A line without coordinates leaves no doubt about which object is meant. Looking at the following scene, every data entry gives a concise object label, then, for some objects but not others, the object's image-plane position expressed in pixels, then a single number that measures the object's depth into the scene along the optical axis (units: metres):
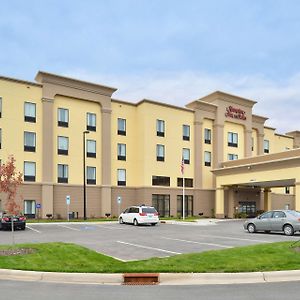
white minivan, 25.89
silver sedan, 17.75
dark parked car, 21.65
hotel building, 32.79
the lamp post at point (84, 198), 32.57
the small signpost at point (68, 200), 31.52
